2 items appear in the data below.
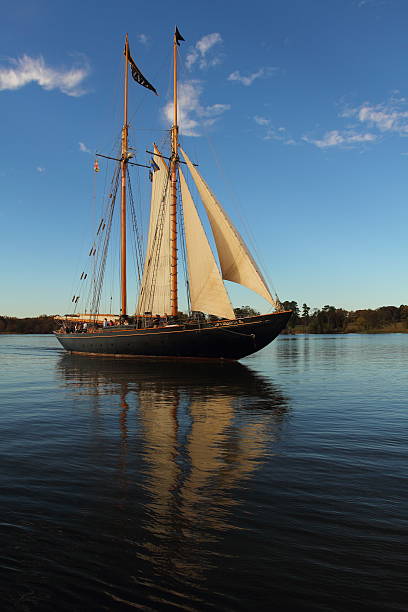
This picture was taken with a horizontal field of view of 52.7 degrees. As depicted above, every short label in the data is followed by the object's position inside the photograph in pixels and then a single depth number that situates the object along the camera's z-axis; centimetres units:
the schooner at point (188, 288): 3491
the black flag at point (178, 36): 4887
